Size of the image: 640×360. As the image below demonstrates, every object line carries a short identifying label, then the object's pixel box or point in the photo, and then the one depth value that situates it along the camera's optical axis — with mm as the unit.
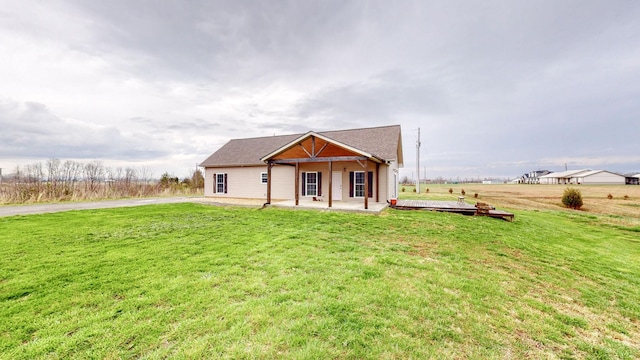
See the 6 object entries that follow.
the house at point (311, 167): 13203
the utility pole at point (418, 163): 28067
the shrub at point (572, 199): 18922
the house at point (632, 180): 76812
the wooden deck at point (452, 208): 11091
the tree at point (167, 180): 26969
